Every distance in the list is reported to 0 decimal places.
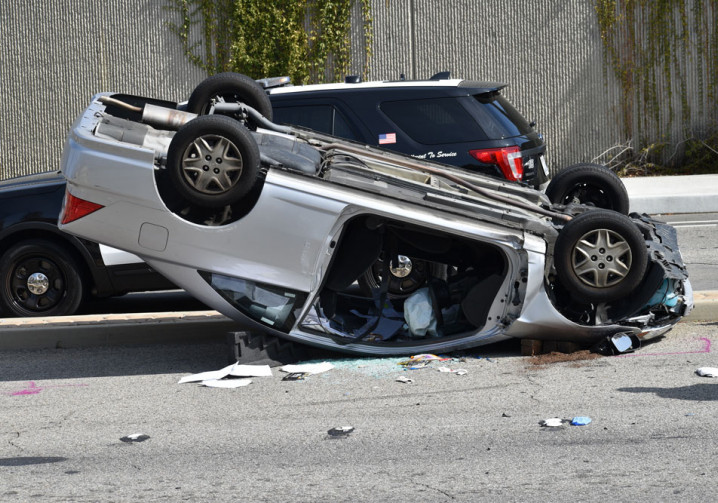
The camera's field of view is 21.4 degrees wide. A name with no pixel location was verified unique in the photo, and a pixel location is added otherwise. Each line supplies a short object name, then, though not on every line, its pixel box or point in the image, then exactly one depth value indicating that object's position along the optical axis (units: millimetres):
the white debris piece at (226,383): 12256
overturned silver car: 12120
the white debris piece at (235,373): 12535
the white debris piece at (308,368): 12656
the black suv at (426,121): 17655
